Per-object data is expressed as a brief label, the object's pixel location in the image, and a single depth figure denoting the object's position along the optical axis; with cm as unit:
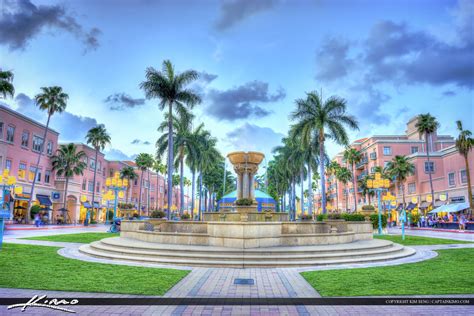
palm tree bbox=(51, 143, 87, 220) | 5203
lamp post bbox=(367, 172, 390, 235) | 2960
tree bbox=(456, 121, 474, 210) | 4141
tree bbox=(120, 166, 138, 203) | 7117
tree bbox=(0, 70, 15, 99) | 3167
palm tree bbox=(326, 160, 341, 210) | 8344
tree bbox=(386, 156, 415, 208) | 5747
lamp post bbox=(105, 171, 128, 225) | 3325
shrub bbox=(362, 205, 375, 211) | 2650
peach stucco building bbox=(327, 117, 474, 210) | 4712
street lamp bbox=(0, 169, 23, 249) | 1542
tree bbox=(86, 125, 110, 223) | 5822
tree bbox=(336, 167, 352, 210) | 7858
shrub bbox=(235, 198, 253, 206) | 2050
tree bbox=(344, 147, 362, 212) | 7400
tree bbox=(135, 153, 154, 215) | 7438
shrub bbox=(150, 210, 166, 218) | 2474
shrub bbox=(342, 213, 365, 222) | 2504
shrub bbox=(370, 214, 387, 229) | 3033
